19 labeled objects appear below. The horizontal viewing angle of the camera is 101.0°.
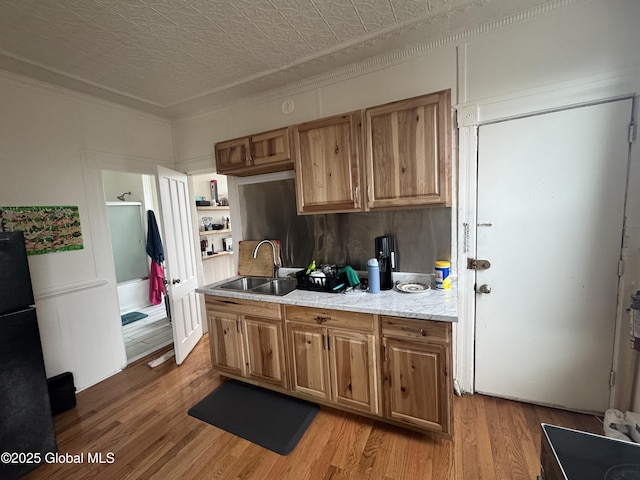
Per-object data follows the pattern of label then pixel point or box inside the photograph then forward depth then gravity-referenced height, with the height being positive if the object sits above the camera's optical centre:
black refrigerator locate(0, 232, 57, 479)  1.55 -0.88
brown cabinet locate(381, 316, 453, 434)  1.56 -1.00
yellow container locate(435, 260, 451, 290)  1.98 -0.50
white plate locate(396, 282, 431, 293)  2.00 -0.60
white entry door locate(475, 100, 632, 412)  1.68 -0.33
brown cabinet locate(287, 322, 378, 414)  1.78 -1.07
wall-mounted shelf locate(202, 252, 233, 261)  3.85 -0.53
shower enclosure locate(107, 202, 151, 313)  4.50 -0.50
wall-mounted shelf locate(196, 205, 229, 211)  3.58 +0.18
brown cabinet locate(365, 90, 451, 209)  1.71 +0.40
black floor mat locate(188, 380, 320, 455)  1.80 -1.49
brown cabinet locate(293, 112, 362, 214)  1.96 +0.40
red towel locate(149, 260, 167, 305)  4.62 -1.05
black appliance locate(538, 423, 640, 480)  0.77 -0.79
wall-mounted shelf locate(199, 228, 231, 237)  3.80 -0.16
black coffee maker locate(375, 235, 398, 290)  2.07 -0.38
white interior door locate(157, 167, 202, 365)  2.69 -0.40
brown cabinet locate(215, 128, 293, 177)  2.21 +0.57
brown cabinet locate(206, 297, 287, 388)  2.10 -1.02
